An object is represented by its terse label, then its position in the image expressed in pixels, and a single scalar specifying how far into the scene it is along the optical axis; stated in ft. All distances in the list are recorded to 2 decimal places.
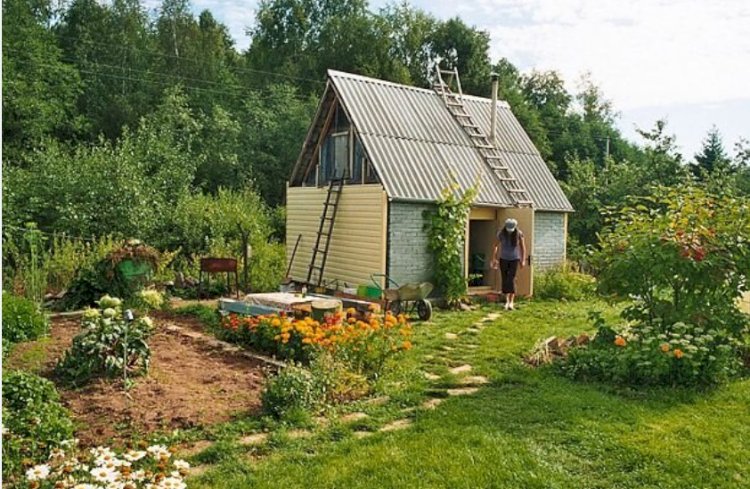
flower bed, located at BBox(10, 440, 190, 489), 9.46
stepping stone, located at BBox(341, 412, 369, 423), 17.02
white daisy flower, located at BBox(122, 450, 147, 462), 10.18
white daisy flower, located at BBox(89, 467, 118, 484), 9.25
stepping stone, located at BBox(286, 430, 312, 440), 15.63
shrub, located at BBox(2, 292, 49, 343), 25.49
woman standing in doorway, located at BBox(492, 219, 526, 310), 39.34
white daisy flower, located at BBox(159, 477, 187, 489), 9.50
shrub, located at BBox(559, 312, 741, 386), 20.06
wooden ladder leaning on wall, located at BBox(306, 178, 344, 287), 42.75
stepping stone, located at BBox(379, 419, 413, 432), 16.53
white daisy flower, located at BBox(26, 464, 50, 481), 9.47
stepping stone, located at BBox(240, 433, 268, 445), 15.21
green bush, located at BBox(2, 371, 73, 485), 12.87
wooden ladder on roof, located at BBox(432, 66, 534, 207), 45.21
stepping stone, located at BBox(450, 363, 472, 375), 22.51
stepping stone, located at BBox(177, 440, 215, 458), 14.40
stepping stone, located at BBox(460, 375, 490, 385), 21.04
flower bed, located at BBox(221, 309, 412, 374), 20.71
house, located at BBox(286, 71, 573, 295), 39.45
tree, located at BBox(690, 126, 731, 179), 70.87
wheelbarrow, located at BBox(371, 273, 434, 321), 32.53
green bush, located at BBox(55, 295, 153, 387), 19.34
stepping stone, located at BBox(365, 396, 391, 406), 18.47
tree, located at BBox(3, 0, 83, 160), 72.69
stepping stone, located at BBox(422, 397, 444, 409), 18.40
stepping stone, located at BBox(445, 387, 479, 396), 19.75
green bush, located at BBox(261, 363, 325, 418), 17.10
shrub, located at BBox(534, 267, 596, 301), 42.70
